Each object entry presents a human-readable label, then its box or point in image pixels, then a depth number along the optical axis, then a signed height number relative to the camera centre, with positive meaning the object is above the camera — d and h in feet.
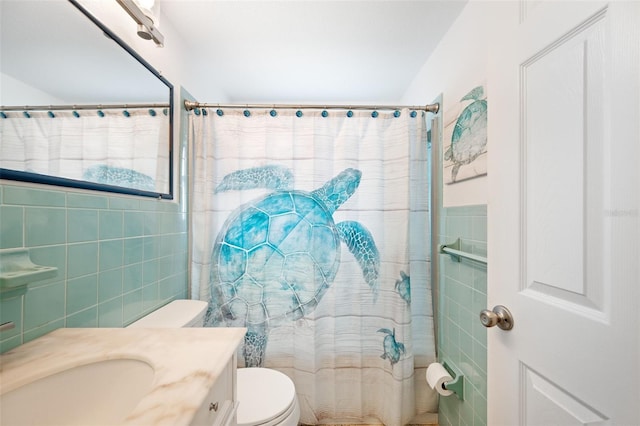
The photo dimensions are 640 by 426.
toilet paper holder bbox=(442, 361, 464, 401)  3.89 -2.77
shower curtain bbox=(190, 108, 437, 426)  4.69 -0.58
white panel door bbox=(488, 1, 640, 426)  1.39 +0.01
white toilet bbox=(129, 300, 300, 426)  3.19 -2.63
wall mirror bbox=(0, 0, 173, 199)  2.06 +1.20
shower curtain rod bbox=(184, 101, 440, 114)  4.68 +2.11
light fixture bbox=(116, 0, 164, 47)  2.79 +2.37
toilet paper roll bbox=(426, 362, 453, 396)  4.01 -2.77
